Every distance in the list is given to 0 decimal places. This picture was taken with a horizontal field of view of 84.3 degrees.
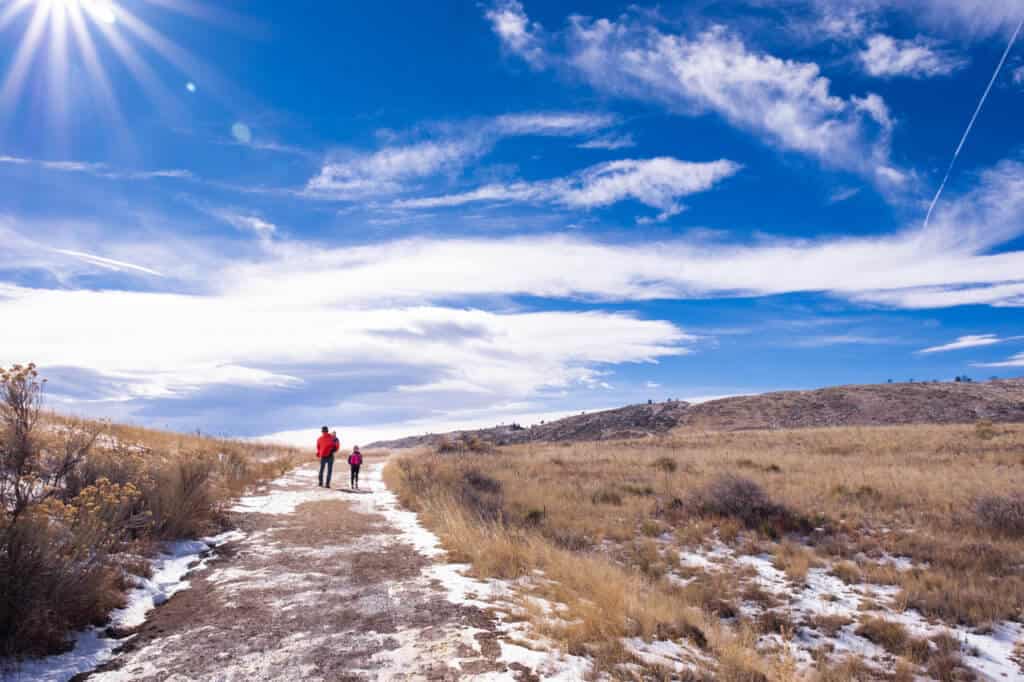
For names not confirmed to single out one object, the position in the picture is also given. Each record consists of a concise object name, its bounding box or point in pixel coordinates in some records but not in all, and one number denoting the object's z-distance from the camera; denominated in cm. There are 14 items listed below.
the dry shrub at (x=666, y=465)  2139
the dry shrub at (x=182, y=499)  894
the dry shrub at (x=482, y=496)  1298
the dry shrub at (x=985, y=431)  2667
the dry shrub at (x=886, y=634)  694
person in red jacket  1941
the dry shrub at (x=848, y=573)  942
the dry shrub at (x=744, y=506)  1257
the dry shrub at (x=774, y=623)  752
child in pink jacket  2003
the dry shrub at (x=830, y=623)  752
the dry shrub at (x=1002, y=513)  1109
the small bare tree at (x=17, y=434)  517
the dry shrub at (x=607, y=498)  1570
